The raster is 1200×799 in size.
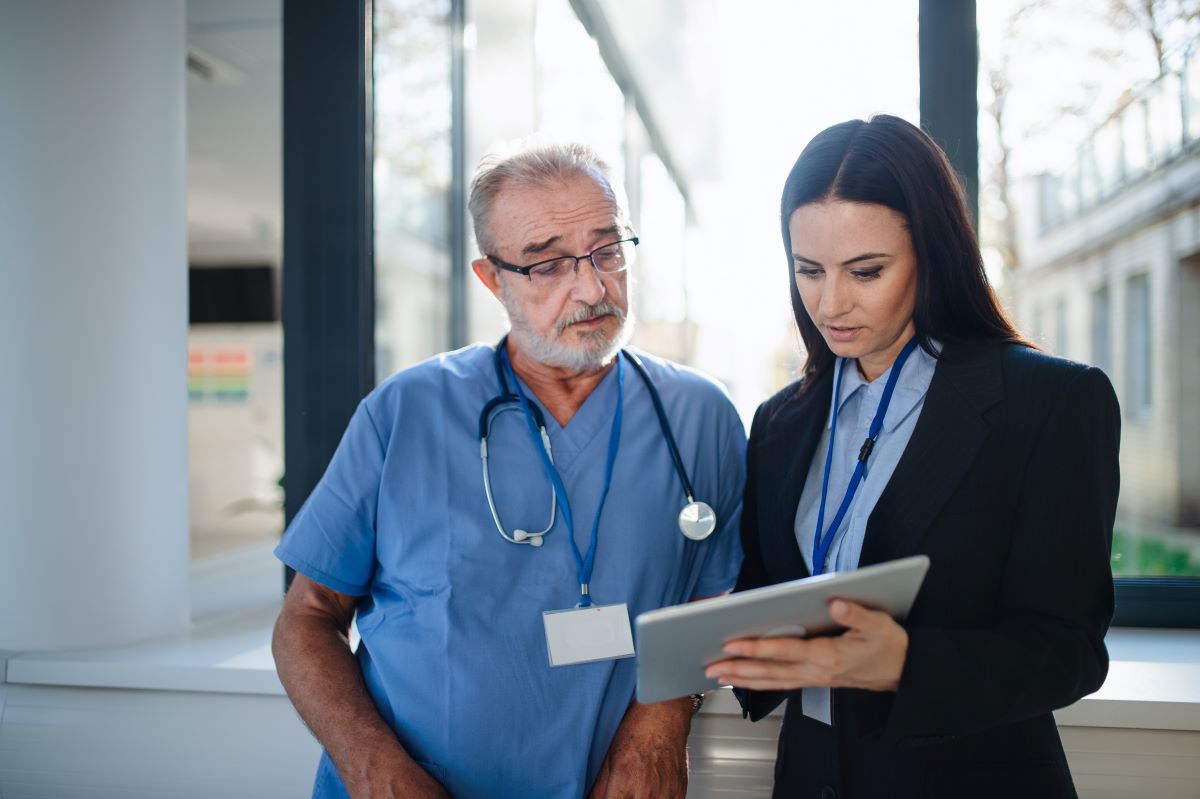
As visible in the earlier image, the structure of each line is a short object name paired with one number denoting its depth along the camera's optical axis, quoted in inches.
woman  37.2
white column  73.7
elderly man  51.1
